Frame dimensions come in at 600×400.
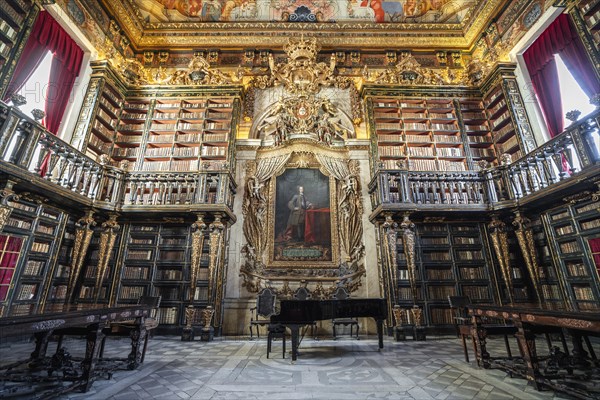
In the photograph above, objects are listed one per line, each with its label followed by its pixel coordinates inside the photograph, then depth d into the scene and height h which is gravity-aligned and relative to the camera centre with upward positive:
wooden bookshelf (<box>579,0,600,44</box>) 5.03 +4.69
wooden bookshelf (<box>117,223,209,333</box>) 6.36 +0.36
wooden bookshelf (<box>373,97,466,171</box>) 7.55 +4.02
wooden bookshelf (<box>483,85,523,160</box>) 7.00 +4.02
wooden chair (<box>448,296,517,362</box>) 3.34 -0.53
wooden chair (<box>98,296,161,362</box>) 3.34 -0.51
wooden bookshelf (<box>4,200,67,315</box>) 4.88 +0.69
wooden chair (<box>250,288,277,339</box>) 5.39 -0.35
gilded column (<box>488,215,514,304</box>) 6.06 +0.80
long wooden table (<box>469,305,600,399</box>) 2.33 -0.66
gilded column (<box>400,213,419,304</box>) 6.02 +0.76
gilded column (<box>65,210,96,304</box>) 5.64 +0.79
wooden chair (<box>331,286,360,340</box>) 5.73 -0.74
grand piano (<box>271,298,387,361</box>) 3.97 -0.40
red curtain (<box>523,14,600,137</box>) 5.88 +4.91
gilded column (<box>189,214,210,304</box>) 5.96 +0.73
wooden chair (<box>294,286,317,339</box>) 6.22 -0.21
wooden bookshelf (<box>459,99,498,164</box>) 7.56 +4.04
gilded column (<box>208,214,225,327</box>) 6.09 +0.36
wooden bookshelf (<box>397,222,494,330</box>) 6.36 +0.33
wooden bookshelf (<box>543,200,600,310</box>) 4.87 +0.67
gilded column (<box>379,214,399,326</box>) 6.14 +0.45
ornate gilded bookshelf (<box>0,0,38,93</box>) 4.94 +4.47
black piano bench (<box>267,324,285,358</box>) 4.11 -0.65
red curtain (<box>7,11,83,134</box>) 5.80 +4.95
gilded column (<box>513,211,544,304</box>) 5.76 +0.73
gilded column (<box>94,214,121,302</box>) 6.04 +0.85
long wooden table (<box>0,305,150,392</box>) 2.00 -0.37
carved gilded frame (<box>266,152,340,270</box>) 6.95 +1.70
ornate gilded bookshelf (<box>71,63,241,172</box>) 7.26 +4.28
